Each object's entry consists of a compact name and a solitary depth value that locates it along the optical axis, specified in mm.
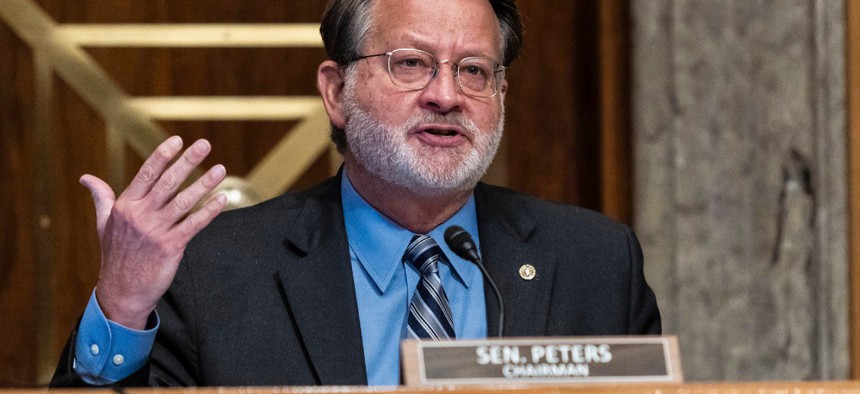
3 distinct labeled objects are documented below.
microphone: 3906
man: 4030
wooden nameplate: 3714
